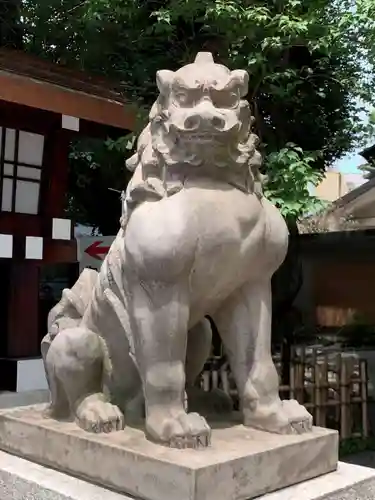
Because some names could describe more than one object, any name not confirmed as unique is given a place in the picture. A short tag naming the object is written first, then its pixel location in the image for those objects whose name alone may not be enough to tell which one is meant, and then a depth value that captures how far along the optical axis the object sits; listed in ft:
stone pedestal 5.50
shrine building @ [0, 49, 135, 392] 19.37
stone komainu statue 6.10
